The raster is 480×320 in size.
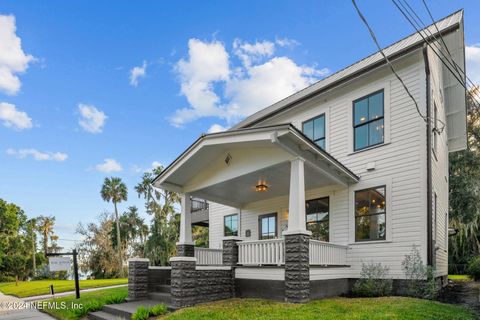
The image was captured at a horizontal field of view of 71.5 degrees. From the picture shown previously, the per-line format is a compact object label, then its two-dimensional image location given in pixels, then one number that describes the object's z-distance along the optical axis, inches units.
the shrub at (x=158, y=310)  274.5
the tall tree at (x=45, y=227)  1825.8
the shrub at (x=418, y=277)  304.3
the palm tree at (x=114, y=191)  1280.8
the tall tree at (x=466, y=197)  642.8
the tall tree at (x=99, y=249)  1370.6
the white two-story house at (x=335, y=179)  290.2
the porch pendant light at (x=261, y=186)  360.8
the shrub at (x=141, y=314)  265.0
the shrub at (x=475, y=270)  504.1
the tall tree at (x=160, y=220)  1082.1
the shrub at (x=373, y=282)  327.3
